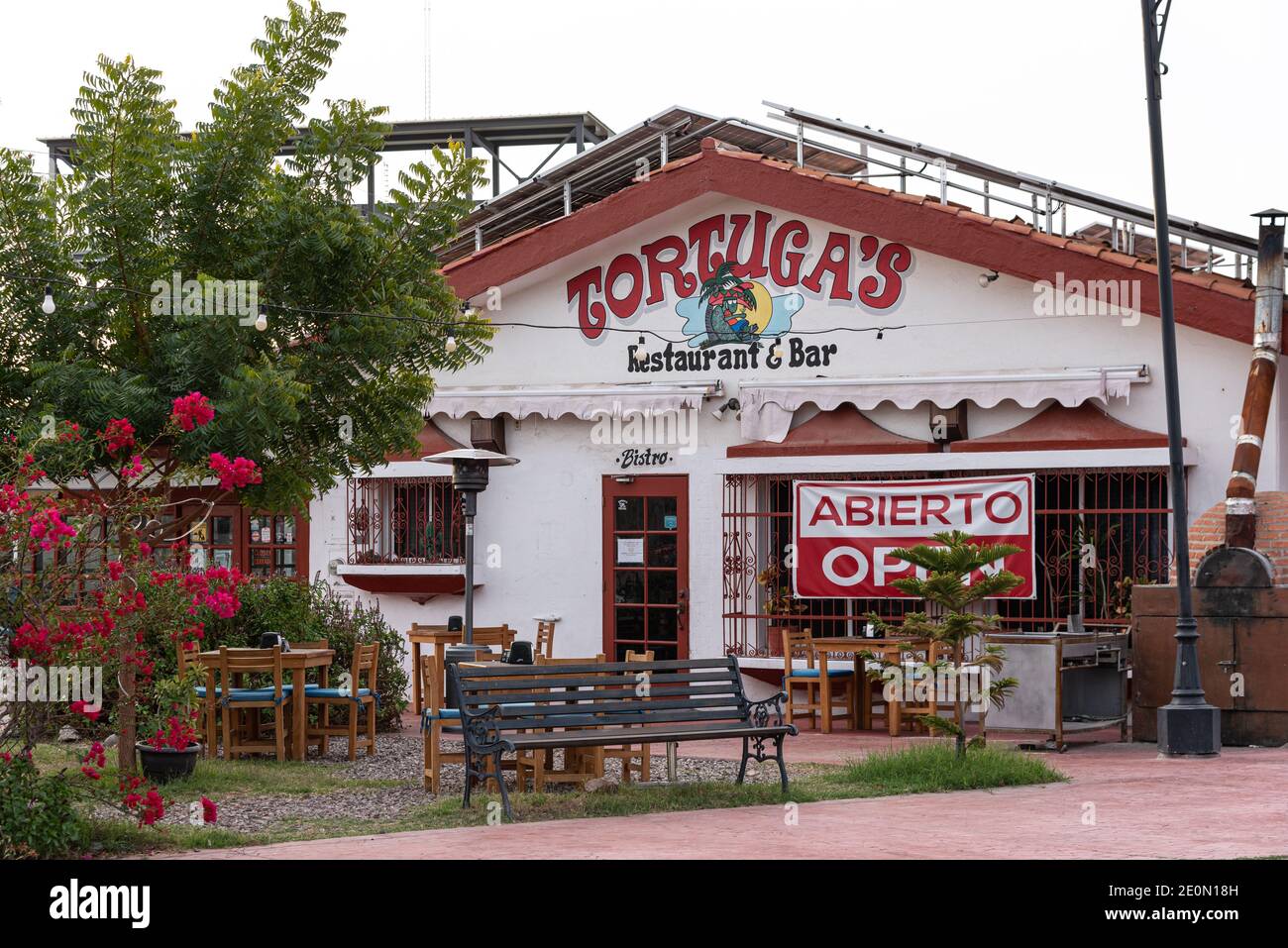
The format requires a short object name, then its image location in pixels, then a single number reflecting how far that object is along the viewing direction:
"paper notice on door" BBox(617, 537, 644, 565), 17.02
